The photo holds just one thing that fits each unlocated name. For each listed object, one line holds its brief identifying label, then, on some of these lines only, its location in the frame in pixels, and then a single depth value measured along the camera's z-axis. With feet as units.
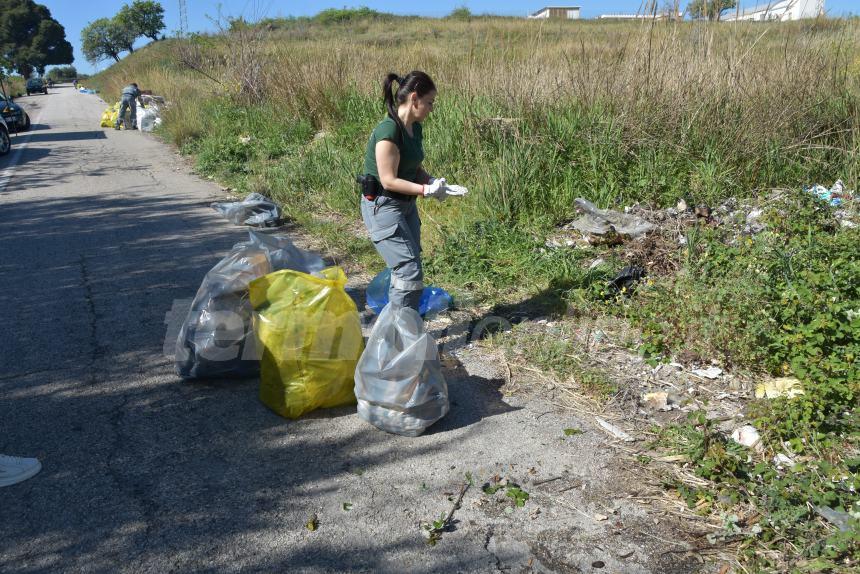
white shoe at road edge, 10.05
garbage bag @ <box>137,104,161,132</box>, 63.57
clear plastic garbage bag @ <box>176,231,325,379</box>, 12.65
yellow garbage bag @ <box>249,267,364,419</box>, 11.64
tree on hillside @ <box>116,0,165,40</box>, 306.55
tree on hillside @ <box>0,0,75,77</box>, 297.53
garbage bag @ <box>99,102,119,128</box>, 70.44
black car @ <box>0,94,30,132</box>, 64.76
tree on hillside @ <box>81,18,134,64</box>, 330.13
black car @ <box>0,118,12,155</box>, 48.52
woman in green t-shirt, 12.48
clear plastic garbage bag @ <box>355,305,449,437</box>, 11.18
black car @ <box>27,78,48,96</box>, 197.26
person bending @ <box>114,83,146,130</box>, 66.81
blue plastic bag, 16.65
